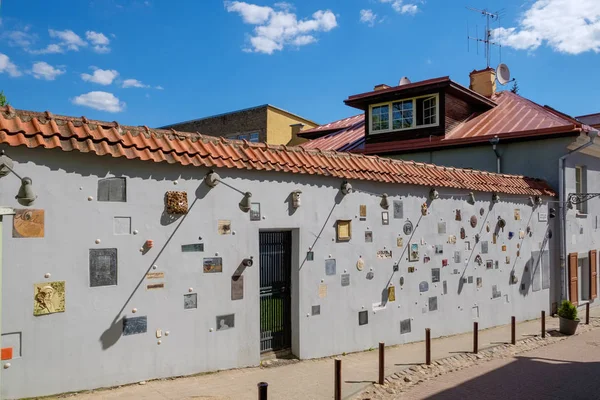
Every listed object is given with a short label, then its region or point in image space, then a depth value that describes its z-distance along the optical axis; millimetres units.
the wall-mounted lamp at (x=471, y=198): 11105
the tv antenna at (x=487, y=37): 19938
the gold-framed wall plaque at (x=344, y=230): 8242
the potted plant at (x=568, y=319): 11570
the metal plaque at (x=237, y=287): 6793
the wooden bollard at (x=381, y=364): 6586
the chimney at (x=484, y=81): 19078
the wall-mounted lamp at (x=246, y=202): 6844
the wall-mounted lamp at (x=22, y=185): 4910
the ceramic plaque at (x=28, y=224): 5070
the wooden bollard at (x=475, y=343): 8944
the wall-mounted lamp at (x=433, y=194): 10055
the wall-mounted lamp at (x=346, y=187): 8219
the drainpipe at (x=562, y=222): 14180
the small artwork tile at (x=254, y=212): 7055
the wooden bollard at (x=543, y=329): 11064
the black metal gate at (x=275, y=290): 7430
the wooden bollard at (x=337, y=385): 5695
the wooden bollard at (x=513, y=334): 9944
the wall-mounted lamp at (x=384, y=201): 8977
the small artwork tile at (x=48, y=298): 5117
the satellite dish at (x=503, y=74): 19141
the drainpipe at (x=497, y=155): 14772
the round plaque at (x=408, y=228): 9453
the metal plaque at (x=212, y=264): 6527
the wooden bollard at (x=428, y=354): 7842
